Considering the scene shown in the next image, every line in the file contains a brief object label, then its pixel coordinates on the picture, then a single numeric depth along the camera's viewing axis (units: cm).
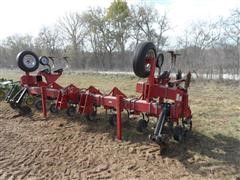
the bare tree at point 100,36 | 3728
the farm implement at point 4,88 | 1013
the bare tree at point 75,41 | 4158
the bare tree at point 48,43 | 4488
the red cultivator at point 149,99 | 511
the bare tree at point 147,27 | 3419
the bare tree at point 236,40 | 1939
